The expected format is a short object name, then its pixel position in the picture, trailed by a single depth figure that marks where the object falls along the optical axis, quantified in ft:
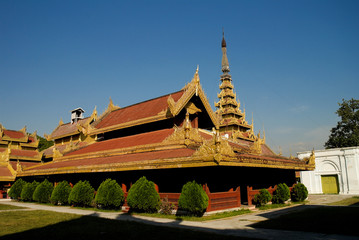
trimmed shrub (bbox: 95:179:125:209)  51.72
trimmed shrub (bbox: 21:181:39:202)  75.72
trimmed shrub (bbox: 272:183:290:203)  62.69
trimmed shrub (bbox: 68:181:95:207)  57.77
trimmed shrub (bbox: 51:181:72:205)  63.62
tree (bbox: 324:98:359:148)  179.16
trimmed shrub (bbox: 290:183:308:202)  71.26
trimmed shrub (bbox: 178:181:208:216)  40.31
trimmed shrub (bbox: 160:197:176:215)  45.98
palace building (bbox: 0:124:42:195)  90.22
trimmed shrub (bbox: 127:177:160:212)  45.95
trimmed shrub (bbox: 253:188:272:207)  56.65
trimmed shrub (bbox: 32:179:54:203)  70.69
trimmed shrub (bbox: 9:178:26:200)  80.94
